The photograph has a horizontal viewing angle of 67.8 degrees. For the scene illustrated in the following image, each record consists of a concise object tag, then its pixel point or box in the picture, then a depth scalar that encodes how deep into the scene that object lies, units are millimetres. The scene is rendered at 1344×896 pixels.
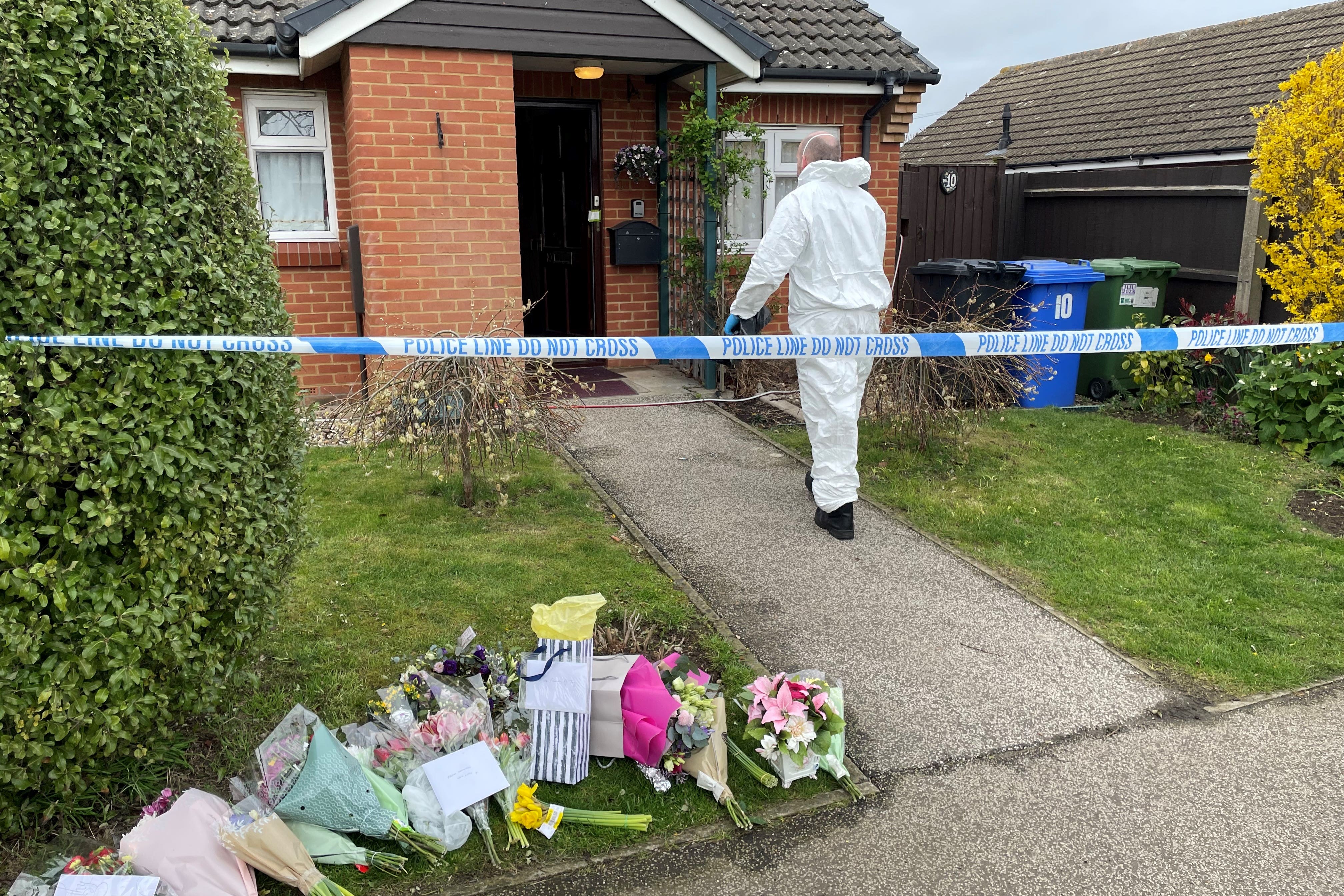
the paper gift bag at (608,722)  3281
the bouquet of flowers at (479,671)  3377
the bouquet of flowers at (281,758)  2924
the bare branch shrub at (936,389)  6695
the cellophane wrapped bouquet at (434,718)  3146
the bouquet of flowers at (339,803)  2803
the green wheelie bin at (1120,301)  9180
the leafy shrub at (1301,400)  6992
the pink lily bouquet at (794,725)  3227
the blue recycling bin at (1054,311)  8602
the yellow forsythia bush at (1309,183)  7336
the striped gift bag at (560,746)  3205
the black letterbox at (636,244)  9367
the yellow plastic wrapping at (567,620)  3287
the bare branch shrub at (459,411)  5332
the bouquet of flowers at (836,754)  3246
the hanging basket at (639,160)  9164
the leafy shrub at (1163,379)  8484
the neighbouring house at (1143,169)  9570
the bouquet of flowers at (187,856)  2600
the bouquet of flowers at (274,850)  2633
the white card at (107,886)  2520
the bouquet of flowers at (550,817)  2941
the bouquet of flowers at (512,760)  3027
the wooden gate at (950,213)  11273
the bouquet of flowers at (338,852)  2793
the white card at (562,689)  3205
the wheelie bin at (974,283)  8594
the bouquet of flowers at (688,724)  3197
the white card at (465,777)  2943
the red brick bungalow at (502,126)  7523
